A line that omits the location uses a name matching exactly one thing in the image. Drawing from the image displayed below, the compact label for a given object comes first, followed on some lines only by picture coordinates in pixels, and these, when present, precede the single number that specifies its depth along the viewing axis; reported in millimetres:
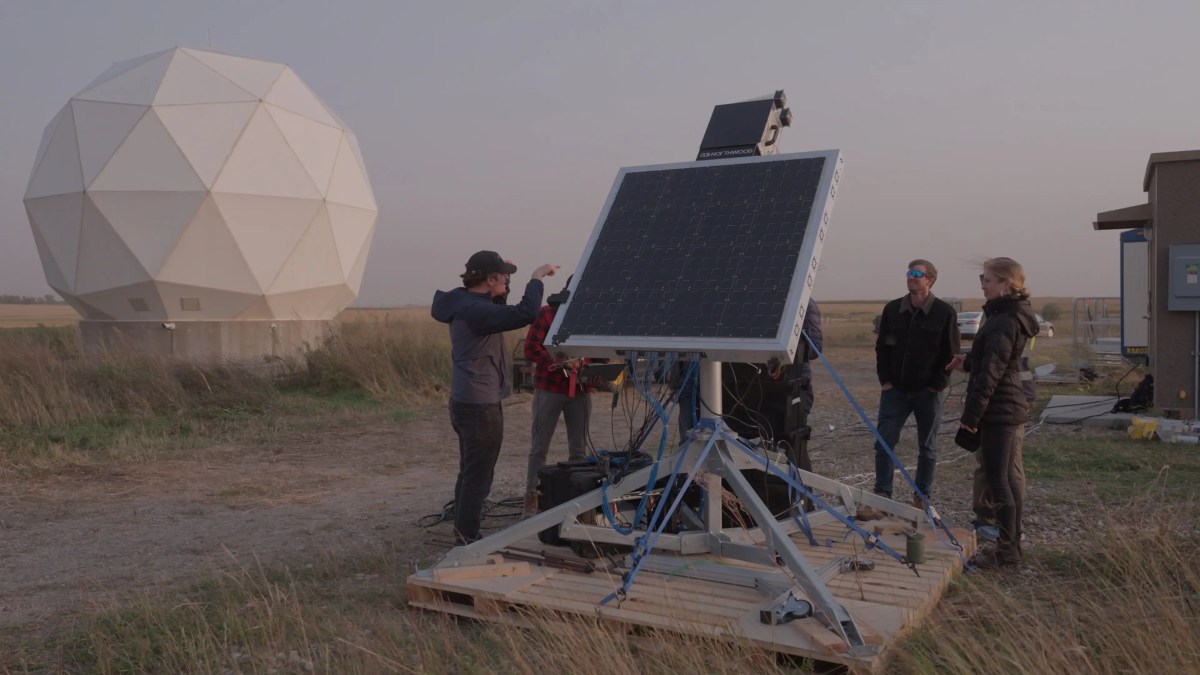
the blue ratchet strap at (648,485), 4566
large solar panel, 4047
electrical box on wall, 9602
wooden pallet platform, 3625
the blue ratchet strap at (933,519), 4934
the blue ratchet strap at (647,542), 4109
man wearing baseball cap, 5305
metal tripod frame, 4355
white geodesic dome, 16906
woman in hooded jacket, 4887
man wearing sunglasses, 6191
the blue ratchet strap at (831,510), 4551
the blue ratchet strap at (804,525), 5051
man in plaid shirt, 6574
